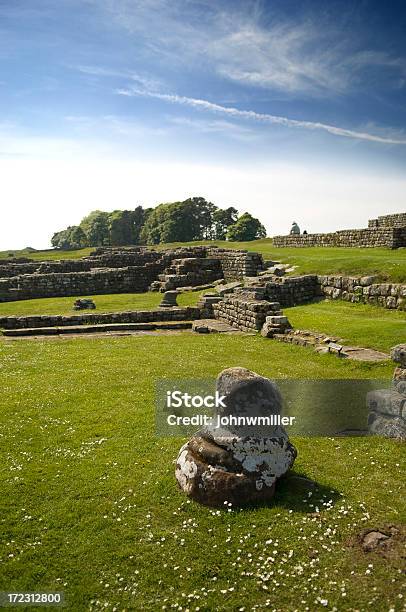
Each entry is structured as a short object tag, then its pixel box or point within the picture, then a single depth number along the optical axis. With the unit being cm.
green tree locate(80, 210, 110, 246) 12188
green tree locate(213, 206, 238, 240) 10681
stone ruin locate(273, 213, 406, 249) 3080
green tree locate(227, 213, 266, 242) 8838
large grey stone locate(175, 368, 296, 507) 704
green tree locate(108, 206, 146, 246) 11188
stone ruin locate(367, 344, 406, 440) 902
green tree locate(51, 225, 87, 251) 13312
